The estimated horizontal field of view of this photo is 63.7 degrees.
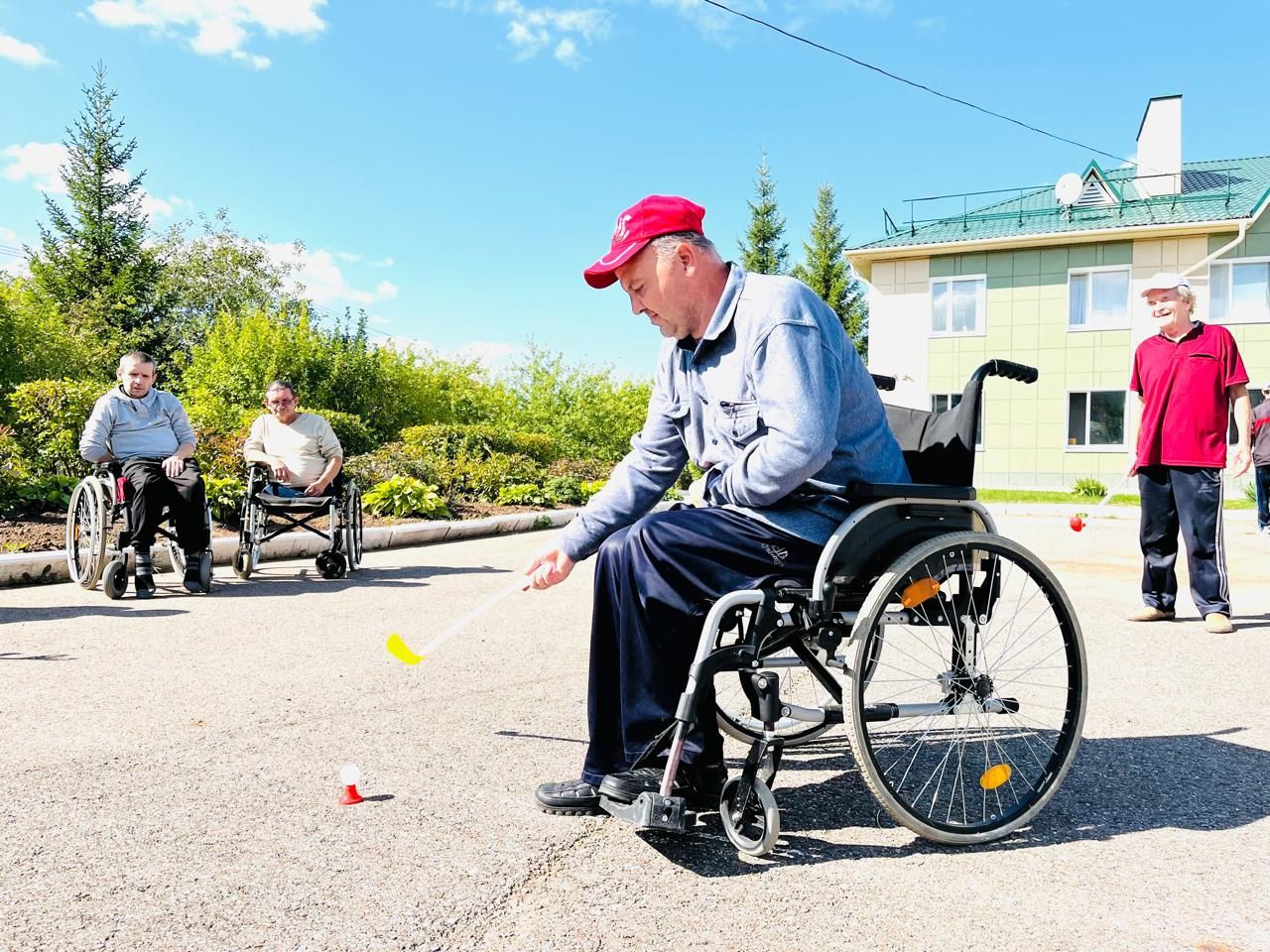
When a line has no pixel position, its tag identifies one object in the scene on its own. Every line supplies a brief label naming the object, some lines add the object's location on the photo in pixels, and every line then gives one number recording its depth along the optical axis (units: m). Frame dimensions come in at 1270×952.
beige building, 21.14
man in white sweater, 7.70
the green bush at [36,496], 8.30
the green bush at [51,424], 9.08
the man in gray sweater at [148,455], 6.50
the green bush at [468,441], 14.68
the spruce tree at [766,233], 40.12
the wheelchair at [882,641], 2.31
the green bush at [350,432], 13.85
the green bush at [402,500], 11.09
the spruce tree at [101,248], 29.11
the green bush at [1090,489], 19.92
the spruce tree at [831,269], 37.97
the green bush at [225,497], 9.23
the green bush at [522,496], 13.13
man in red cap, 2.35
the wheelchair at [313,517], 7.27
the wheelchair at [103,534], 6.31
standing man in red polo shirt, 5.41
